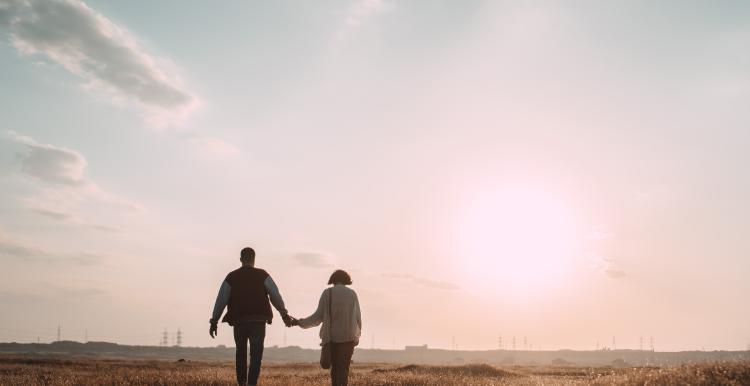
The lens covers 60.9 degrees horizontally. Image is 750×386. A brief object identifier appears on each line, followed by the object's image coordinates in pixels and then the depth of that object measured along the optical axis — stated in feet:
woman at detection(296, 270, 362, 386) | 36.24
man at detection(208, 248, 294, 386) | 37.40
